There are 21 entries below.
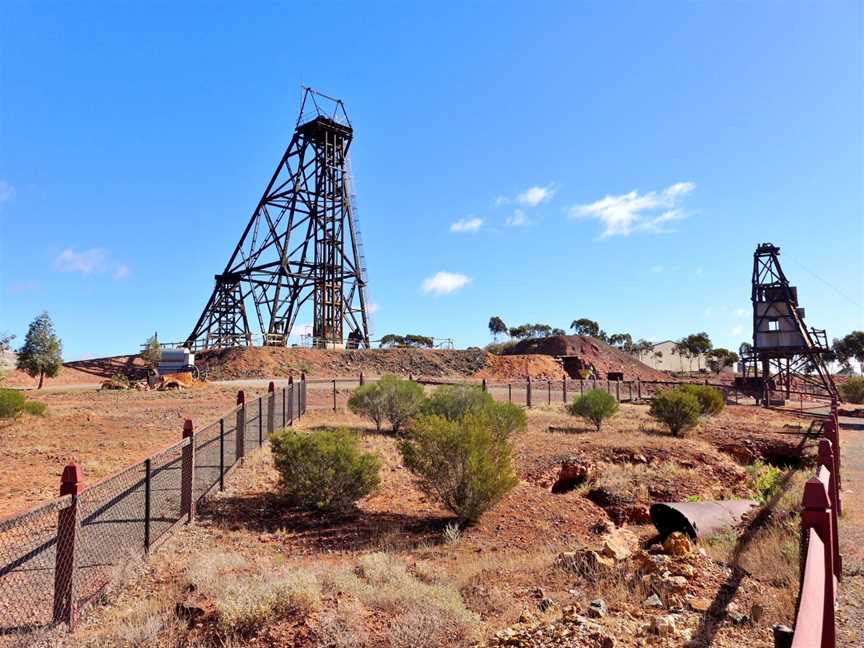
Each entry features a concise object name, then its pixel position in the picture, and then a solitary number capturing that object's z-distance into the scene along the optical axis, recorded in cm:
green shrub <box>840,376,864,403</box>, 4597
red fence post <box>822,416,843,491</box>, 882
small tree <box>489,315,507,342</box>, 12812
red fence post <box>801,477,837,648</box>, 358
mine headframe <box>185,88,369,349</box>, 5169
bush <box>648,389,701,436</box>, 2003
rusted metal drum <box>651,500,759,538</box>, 858
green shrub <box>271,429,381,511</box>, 1080
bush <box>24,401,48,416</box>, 2020
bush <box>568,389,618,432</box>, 2100
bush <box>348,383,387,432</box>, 1953
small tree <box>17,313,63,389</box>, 4331
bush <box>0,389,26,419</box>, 1867
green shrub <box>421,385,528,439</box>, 1641
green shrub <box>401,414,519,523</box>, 1013
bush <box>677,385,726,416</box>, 2556
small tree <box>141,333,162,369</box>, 4734
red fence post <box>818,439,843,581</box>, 576
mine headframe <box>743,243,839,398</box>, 4053
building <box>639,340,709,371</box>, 10944
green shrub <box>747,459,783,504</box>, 1337
